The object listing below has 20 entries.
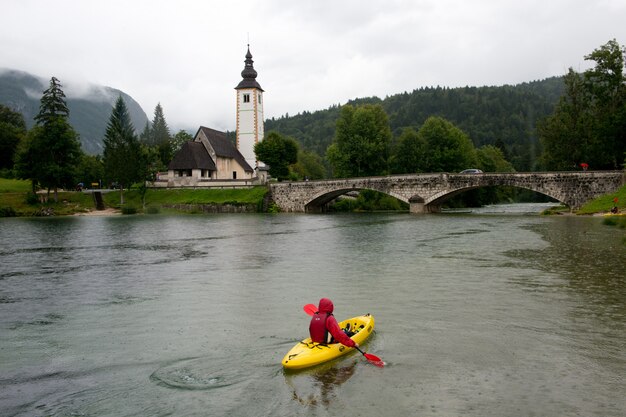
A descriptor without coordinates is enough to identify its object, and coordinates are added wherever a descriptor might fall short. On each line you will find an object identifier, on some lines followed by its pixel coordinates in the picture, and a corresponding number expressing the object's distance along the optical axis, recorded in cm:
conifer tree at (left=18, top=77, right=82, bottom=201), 7212
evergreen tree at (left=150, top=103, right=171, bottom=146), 13362
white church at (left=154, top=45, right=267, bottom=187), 8581
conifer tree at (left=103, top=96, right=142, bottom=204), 8006
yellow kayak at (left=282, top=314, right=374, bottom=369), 1125
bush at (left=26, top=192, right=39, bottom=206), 7344
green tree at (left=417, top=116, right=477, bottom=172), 8980
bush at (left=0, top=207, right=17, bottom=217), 6869
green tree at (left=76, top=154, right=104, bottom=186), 9594
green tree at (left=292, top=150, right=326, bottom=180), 13030
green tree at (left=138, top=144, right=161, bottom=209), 8139
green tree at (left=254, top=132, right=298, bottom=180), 9350
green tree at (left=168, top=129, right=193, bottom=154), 11744
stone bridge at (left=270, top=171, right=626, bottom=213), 5569
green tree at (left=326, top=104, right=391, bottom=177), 8650
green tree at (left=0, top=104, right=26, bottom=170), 9269
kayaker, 1192
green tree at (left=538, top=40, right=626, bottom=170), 6019
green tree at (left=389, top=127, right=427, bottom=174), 8938
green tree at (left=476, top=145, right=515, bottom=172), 10181
